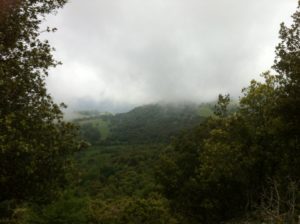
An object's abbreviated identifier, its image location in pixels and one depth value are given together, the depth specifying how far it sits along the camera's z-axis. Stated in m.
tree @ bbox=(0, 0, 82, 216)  11.52
